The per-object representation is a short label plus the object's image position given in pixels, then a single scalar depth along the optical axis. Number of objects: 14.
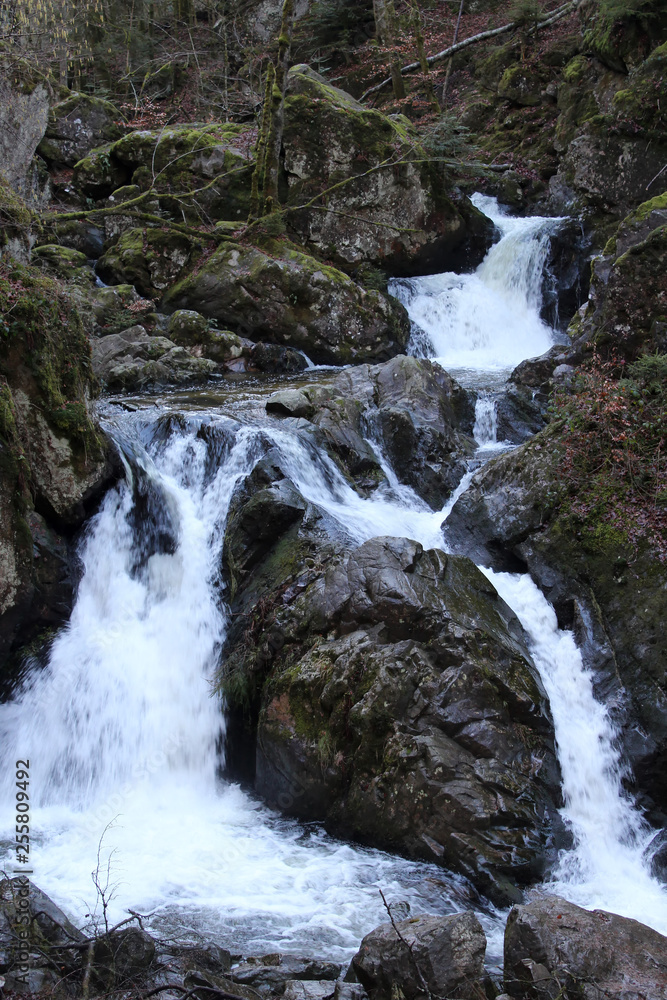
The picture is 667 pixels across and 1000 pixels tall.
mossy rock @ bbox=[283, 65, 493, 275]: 15.62
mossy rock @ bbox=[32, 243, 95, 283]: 14.29
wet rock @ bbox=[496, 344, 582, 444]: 10.55
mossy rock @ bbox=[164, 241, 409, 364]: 13.66
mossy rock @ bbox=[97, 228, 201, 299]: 14.86
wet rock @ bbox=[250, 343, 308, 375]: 13.24
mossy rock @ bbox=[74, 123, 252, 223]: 16.12
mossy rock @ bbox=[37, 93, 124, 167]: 19.02
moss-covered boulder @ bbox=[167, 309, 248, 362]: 13.08
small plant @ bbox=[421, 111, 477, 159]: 16.30
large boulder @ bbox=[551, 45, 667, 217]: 14.93
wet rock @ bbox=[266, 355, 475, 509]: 9.30
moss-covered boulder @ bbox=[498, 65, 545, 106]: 20.17
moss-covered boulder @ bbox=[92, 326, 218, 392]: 11.55
